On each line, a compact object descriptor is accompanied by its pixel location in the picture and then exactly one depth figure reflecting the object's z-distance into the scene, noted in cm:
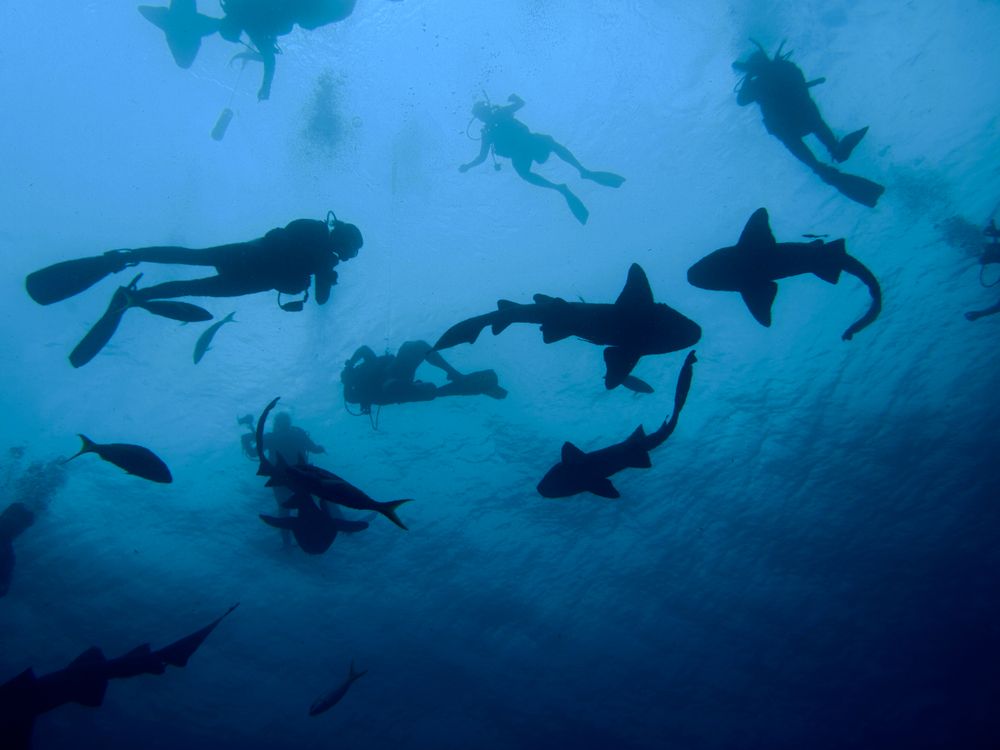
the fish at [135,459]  526
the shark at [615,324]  462
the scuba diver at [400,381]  1012
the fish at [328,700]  888
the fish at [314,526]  628
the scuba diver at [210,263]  536
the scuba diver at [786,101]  930
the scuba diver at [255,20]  966
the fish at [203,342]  807
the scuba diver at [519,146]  1242
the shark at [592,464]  500
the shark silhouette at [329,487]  416
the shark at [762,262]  489
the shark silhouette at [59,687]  642
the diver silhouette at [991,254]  1367
